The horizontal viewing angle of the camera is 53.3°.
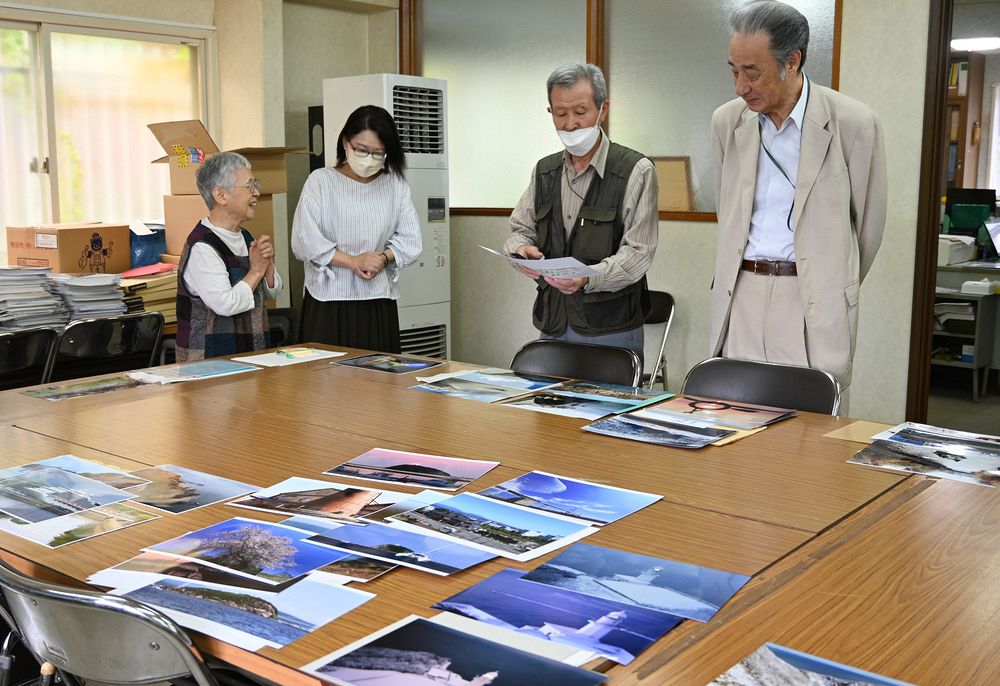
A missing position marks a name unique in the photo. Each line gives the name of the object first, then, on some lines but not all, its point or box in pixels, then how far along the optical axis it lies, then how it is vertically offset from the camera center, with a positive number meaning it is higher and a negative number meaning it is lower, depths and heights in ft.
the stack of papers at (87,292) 15.64 -1.20
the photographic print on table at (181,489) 6.03 -1.71
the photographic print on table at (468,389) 9.03 -1.59
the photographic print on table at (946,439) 7.11 -1.62
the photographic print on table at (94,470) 6.46 -1.70
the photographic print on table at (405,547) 4.96 -1.71
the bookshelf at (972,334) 21.01 -2.43
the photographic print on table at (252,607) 4.25 -1.75
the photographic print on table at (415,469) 6.41 -1.67
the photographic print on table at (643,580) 4.52 -1.72
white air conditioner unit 19.26 +0.96
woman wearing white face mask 13.38 -0.25
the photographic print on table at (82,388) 9.17 -1.62
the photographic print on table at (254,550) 4.93 -1.72
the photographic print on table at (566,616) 4.14 -1.73
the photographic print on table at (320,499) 5.79 -1.69
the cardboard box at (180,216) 17.63 +0.00
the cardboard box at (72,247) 16.61 -0.53
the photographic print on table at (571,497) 5.80 -1.69
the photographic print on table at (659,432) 7.36 -1.62
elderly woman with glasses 11.48 -0.64
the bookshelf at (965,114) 29.32 +3.12
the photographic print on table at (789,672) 3.78 -1.74
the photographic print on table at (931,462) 6.51 -1.64
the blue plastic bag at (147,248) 17.88 -0.57
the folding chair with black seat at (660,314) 18.05 -1.74
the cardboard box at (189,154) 17.69 +1.11
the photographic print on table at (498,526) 5.24 -1.70
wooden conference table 4.17 -1.69
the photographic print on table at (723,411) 7.98 -1.60
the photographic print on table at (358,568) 4.84 -1.72
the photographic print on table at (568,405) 8.33 -1.60
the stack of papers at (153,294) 16.37 -1.29
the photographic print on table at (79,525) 5.50 -1.75
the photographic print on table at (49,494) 5.92 -1.72
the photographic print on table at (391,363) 10.39 -1.55
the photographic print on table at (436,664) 3.81 -1.75
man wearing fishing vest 11.43 -0.05
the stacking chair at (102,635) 4.11 -1.80
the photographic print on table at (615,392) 8.83 -1.59
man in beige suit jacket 9.71 +0.16
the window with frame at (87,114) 18.03 +1.93
